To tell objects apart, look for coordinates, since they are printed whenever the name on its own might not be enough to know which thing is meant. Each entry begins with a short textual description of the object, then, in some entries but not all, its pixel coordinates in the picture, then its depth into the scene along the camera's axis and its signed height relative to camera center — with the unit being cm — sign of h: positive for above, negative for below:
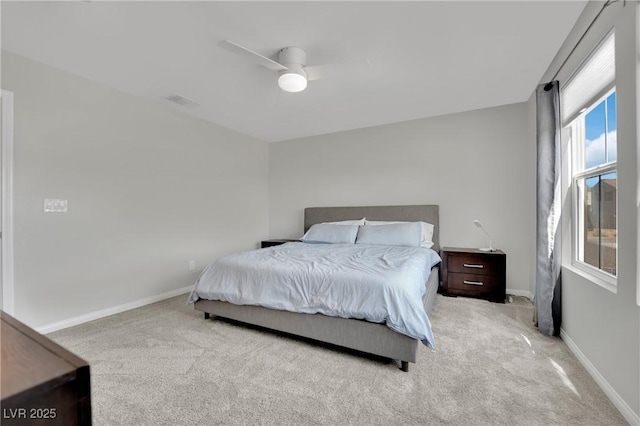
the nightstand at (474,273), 324 -73
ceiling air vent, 324 +135
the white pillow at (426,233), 368 -28
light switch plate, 256 +7
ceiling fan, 221 +118
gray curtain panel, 234 +2
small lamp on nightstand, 347 -22
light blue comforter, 189 -57
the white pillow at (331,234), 393 -30
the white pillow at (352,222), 421 -14
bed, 188 -88
